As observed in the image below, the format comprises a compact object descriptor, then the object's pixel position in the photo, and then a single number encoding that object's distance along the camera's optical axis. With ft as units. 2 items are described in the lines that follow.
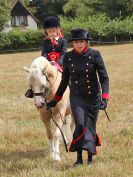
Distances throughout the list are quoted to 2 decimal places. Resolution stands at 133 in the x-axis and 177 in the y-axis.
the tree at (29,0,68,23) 299.58
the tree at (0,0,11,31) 175.83
